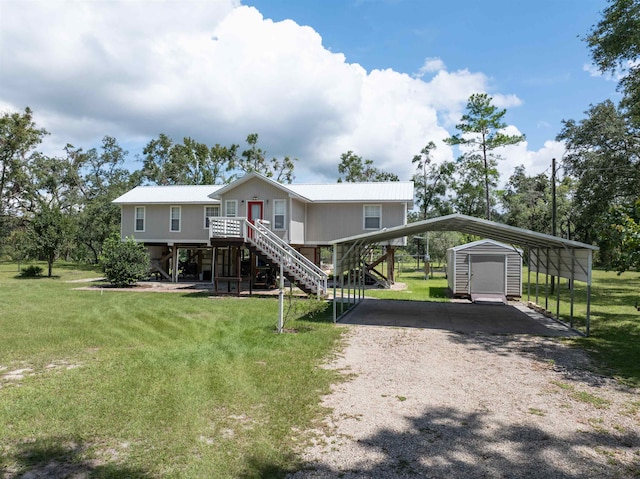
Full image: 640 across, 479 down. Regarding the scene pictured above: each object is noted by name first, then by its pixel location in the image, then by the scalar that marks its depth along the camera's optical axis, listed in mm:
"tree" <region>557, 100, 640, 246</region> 19547
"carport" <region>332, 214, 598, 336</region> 10625
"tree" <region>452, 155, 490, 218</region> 31641
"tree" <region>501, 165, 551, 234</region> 37906
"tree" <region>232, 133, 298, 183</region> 43531
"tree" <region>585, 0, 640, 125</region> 11867
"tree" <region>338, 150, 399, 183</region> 50719
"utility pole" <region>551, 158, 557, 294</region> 18231
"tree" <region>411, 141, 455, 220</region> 41000
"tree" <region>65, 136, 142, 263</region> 36688
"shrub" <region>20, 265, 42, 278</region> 25336
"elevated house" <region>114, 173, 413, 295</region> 17609
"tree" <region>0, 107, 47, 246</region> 33719
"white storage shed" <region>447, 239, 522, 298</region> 17516
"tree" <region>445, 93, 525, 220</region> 30297
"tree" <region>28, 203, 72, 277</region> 23984
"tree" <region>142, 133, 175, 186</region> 44375
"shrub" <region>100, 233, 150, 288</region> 20609
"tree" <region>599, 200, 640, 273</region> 8148
